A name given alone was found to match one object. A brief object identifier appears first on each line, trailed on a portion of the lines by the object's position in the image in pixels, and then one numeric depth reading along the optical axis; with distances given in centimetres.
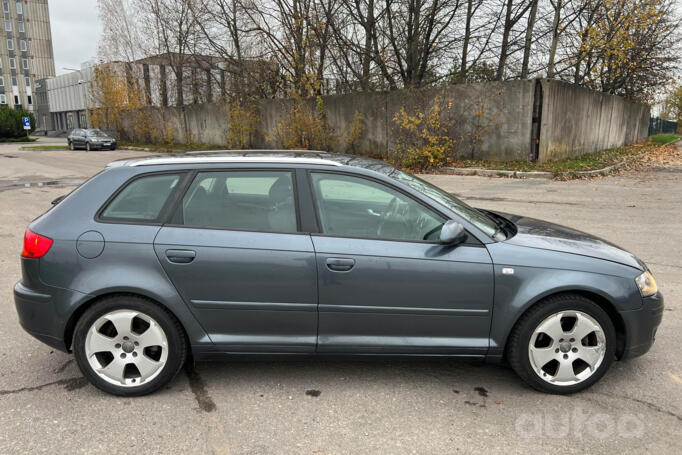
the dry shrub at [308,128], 2081
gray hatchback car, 302
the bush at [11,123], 4722
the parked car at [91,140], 3222
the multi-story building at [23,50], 8469
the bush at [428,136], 1642
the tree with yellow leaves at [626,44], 1786
